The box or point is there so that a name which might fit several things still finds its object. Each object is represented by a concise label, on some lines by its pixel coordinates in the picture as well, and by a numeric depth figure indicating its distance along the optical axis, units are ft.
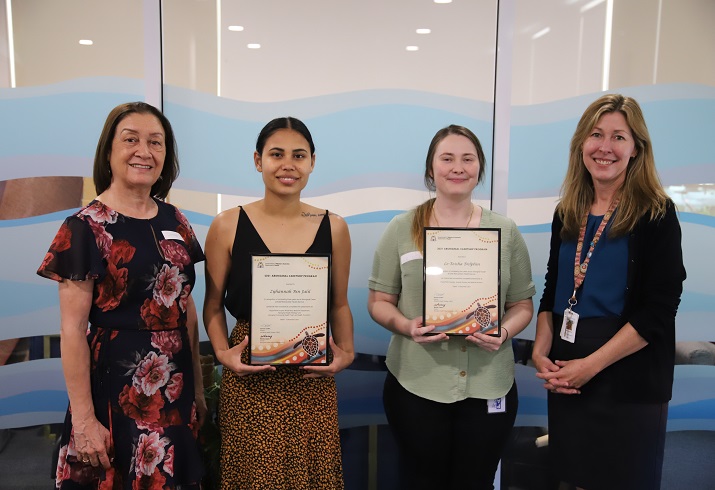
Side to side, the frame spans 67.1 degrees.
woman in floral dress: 5.77
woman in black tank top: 6.46
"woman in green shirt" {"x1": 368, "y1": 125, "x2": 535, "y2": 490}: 7.23
